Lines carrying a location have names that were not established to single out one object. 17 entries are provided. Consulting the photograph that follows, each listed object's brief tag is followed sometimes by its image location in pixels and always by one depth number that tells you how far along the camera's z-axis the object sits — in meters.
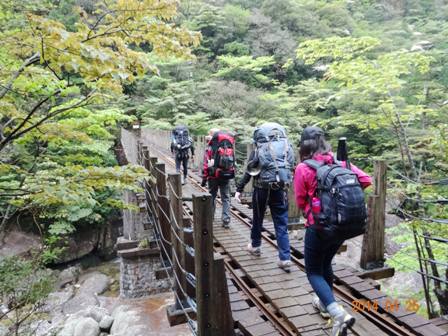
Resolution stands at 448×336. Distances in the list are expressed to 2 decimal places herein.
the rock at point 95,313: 7.63
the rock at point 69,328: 6.82
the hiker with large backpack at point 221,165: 4.81
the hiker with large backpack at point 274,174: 3.46
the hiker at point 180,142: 7.45
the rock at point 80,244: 12.41
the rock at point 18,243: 11.11
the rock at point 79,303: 9.54
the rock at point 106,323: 7.07
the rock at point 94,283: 10.58
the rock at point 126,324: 5.98
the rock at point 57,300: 9.38
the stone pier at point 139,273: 6.55
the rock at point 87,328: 6.81
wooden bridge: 2.09
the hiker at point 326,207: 2.17
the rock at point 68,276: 11.37
